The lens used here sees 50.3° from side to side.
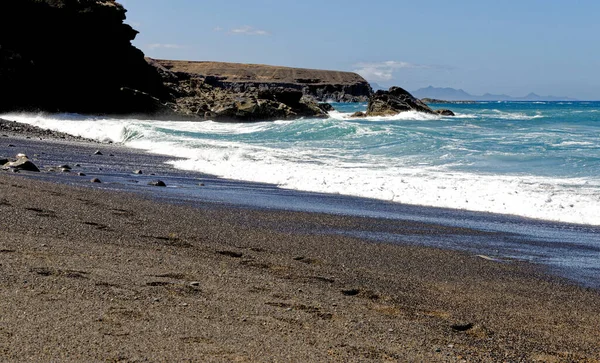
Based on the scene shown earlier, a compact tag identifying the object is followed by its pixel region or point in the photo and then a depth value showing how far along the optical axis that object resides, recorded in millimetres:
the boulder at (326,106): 70700
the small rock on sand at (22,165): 11484
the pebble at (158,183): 11647
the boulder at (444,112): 60906
